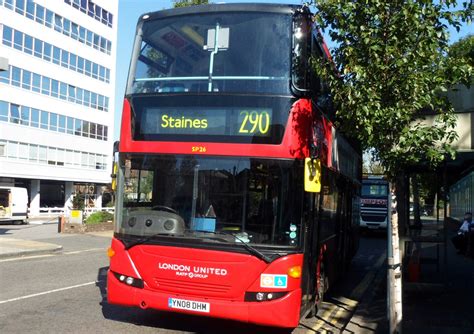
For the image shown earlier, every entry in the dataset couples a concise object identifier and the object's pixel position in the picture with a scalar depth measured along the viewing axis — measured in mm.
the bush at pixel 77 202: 50188
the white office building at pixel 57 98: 42938
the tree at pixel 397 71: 5422
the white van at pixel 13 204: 32969
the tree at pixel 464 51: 5762
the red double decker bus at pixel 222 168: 6133
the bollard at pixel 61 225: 25734
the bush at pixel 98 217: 27281
